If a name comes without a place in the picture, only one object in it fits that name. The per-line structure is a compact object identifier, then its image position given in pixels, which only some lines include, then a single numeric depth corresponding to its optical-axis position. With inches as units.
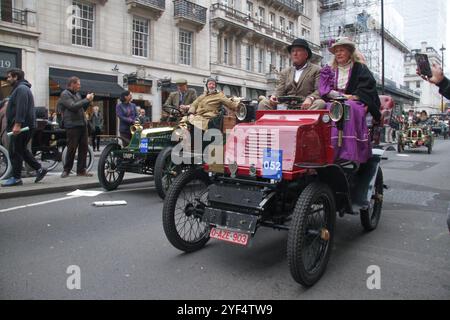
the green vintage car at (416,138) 719.1
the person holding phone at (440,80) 119.5
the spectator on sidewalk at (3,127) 324.8
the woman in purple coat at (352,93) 172.7
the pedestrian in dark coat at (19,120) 288.5
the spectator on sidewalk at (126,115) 358.3
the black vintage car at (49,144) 358.9
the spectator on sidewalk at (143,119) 519.1
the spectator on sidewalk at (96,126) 655.6
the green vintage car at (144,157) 267.7
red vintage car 138.0
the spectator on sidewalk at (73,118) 326.6
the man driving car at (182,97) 336.5
